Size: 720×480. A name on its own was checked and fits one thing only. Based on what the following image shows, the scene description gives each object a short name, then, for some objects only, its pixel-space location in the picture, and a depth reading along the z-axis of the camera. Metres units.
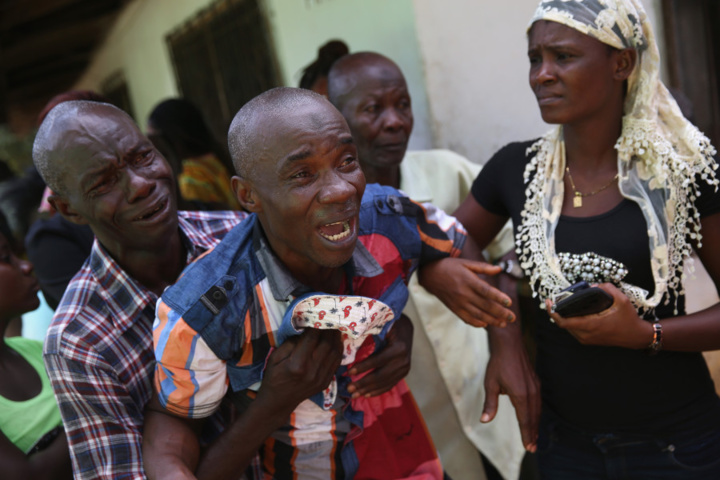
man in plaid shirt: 1.55
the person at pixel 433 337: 2.52
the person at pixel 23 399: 1.72
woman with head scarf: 1.70
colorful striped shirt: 1.46
